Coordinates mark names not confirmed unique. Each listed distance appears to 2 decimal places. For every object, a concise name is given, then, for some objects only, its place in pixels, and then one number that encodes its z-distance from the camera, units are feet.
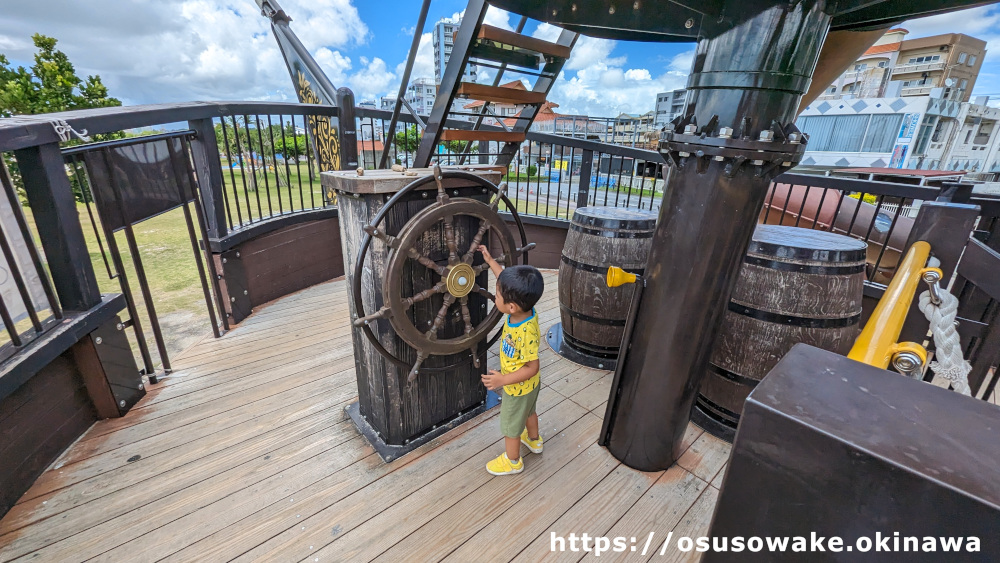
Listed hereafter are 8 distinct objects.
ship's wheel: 4.98
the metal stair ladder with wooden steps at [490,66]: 7.47
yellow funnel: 5.47
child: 5.02
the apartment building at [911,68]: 120.78
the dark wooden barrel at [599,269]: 8.15
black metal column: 4.20
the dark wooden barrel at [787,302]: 5.81
